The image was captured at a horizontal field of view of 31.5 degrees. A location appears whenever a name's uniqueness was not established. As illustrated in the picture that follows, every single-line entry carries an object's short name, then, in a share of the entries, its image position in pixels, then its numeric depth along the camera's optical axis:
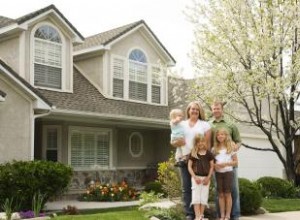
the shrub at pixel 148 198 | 10.95
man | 8.74
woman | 8.30
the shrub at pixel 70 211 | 12.25
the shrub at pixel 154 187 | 17.02
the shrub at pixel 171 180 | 10.23
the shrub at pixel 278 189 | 15.72
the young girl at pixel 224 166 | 8.58
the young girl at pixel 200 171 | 8.20
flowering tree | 15.07
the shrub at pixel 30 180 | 12.44
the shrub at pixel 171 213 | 9.49
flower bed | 16.39
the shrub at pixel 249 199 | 11.09
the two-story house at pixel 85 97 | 14.31
